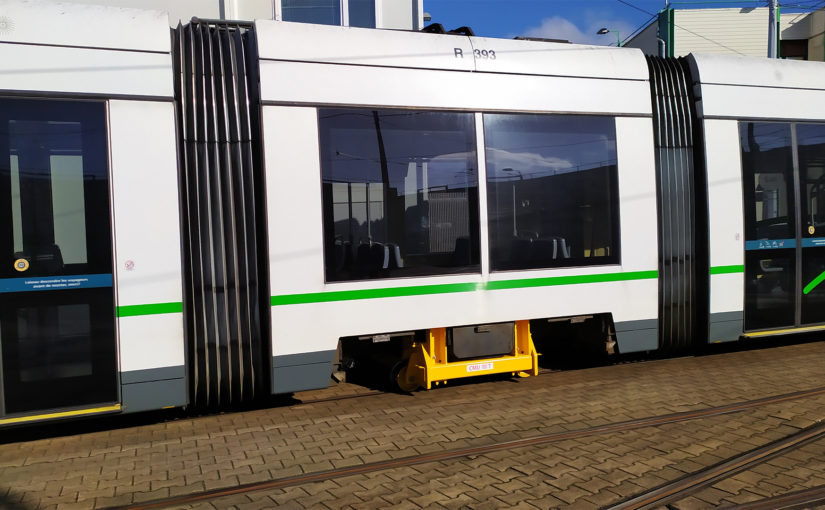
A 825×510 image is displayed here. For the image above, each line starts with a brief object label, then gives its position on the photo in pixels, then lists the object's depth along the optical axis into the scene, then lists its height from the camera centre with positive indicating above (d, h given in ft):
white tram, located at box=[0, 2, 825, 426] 17.29 +1.36
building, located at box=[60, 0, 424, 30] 39.96 +14.99
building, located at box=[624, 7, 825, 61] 80.69 +25.17
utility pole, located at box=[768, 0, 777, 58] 56.65 +18.11
